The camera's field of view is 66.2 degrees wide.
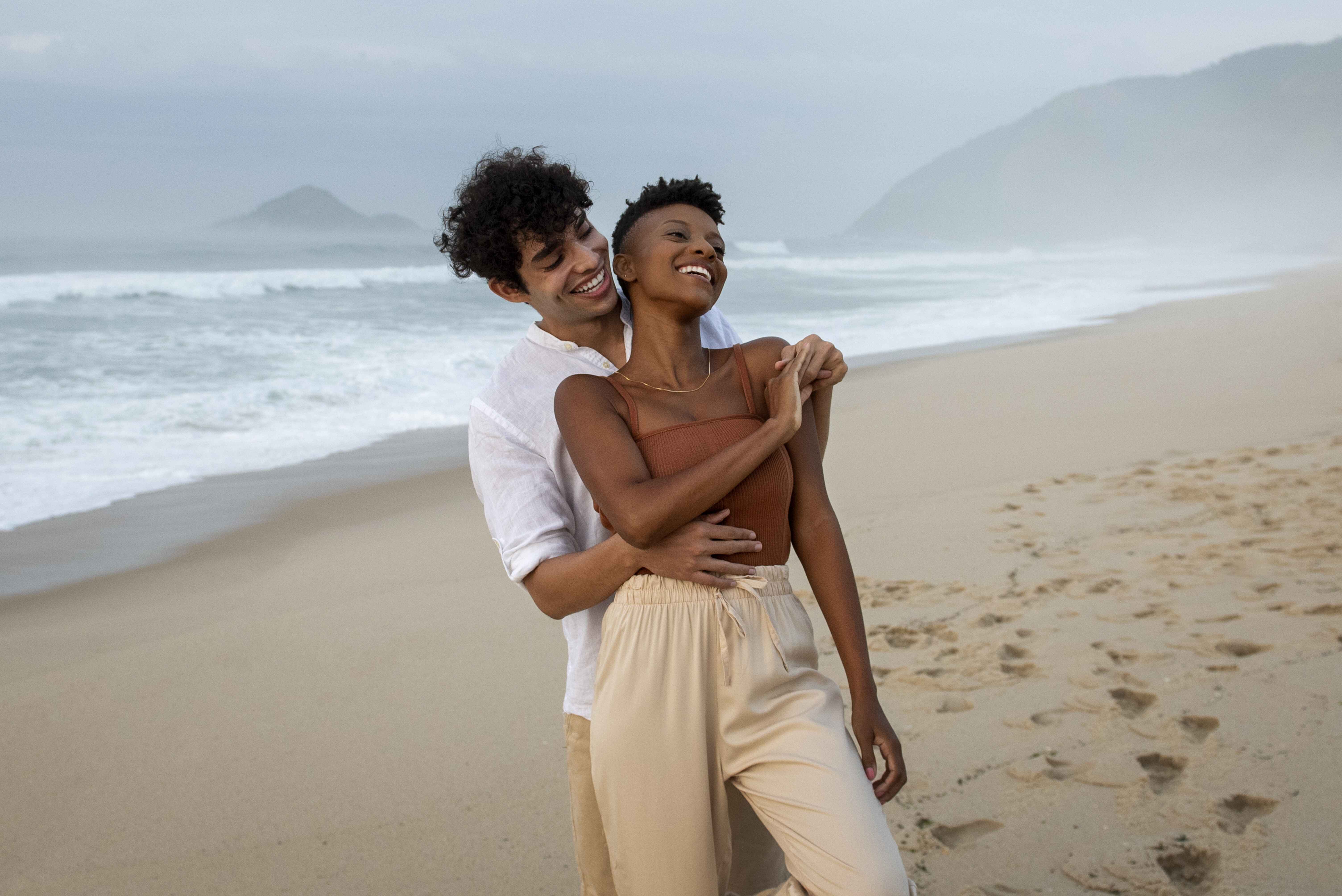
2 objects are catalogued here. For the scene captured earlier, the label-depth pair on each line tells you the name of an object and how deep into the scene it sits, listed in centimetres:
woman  161
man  186
